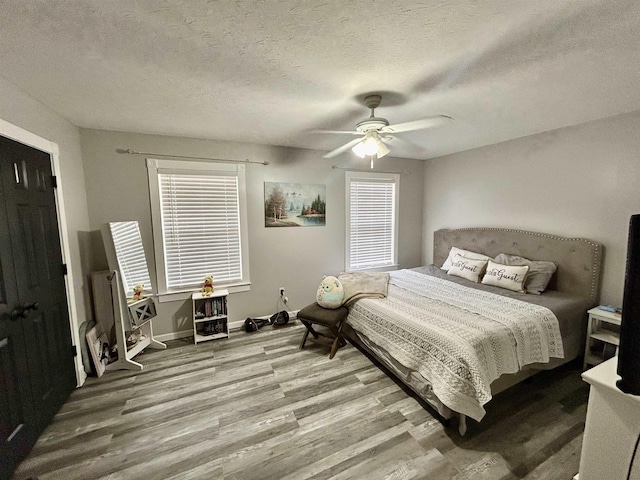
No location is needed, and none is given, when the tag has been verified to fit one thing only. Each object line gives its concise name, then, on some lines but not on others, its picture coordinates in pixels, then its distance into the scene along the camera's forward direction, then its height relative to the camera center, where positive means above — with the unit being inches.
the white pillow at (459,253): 141.0 -24.0
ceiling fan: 79.6 +25.8
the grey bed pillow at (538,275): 114.4 -28.5
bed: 73.5 -37.7
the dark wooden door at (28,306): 64.7 -24.4
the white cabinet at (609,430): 44.0 -38.0
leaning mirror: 105.1 -31.6
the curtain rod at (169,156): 114.7 +27.1
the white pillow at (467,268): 134.7 -29.5
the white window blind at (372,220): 165.9 -5.2
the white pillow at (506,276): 116.1 -29.5
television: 34.7 -15.4
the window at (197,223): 123.5 -4.2
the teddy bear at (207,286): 128.8 -34.8
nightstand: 94.9 -45.9
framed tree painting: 142.9 +5.2
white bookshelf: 126.0 -48.3
